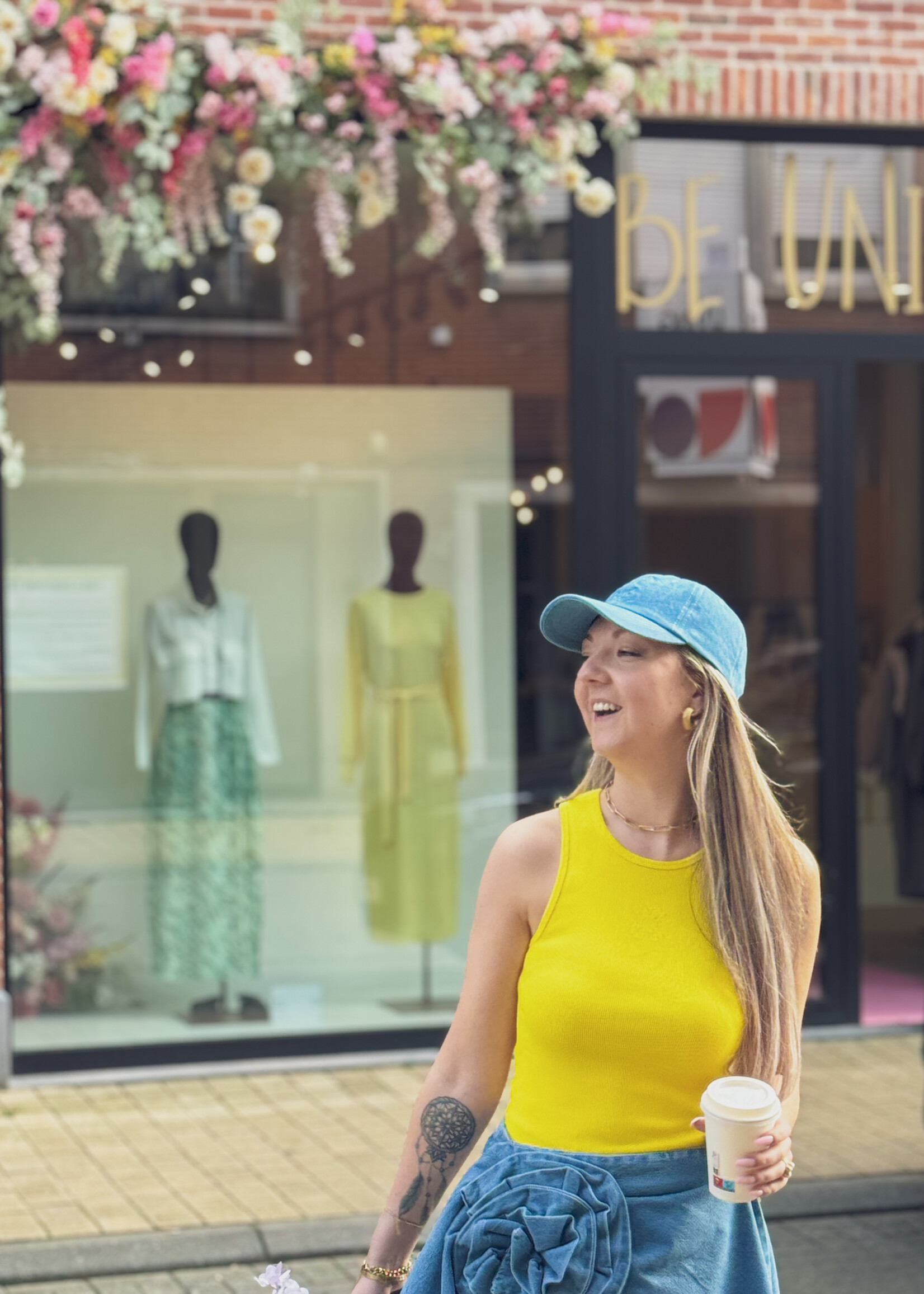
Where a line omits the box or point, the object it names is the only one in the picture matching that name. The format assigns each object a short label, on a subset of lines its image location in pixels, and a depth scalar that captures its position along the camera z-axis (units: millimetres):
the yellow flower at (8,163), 6406
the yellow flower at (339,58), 6668
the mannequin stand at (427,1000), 7684
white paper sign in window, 7238
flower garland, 6426
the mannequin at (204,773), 7473
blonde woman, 2379
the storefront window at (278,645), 7301
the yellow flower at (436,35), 6781
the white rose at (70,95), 6273
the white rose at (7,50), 6281
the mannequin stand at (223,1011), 7465
